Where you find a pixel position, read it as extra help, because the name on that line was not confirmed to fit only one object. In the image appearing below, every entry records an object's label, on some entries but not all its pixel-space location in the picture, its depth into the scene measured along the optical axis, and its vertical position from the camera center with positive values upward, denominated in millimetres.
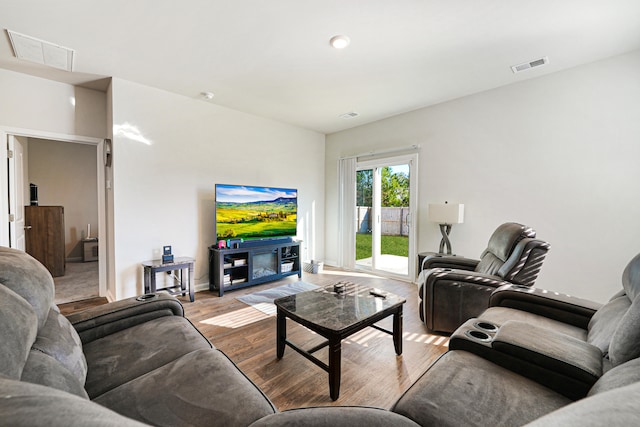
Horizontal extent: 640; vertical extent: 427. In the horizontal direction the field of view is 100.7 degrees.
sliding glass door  4363 -147
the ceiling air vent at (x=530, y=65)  2740 +1522
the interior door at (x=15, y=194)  3043 +163
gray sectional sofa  793 -701
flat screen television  3738 -63
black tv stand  3660 -867
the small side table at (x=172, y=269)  3135 -805
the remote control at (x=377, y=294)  2264 -754
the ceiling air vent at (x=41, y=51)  2352 +1490
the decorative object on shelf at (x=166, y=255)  3314 -600
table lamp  3508 -116
